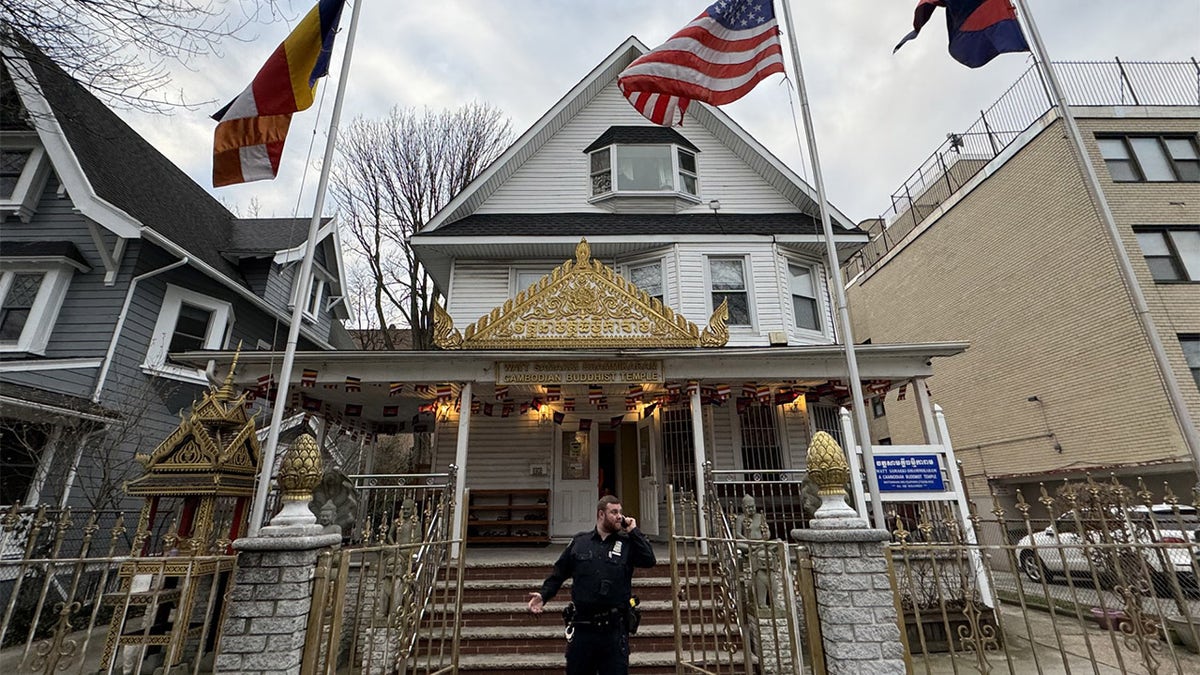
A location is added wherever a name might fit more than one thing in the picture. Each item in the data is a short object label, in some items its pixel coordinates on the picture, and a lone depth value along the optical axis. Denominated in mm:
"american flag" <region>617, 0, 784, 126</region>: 6012
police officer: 3951
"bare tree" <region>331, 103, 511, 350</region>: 20188
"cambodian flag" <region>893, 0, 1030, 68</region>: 5809
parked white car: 3738
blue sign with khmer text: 7090
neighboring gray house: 9227
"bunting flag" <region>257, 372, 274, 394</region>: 8422
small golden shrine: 5320
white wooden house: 8641
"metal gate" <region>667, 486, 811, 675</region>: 4398
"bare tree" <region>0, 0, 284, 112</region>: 5199
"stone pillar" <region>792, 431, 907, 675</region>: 3850
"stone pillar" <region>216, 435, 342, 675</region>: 3574
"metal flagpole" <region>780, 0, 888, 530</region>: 4734
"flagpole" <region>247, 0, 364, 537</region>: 4719
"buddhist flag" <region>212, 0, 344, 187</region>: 5582
